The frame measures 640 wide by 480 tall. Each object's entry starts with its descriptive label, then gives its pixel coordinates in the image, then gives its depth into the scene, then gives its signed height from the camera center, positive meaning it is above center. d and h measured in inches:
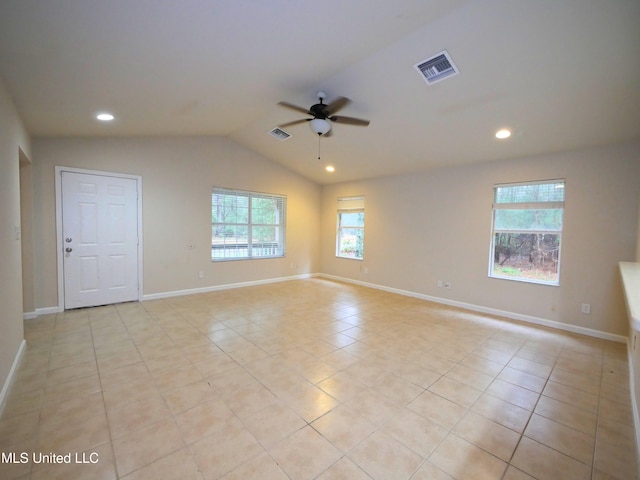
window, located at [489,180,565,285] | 158.2 +1.0
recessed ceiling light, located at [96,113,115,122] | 132.8 +51.9
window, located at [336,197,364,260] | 261.0 +2.1
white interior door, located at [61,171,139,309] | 166.4 -7.5
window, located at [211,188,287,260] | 228.7 +3.6
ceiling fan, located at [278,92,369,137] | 121.3 +50.3
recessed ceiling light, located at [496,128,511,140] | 142.8 +50.0
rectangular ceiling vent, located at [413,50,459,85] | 105.1 +62.7
